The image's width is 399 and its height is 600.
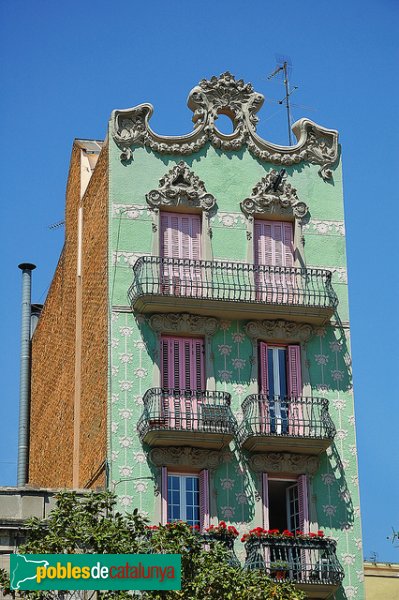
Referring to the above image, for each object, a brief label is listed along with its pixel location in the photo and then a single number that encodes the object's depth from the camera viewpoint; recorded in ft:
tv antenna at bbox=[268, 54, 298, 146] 141.49
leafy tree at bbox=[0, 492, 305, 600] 101.60
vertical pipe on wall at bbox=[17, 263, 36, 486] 162.40
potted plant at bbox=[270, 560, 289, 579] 114.73
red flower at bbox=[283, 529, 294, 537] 116.88
